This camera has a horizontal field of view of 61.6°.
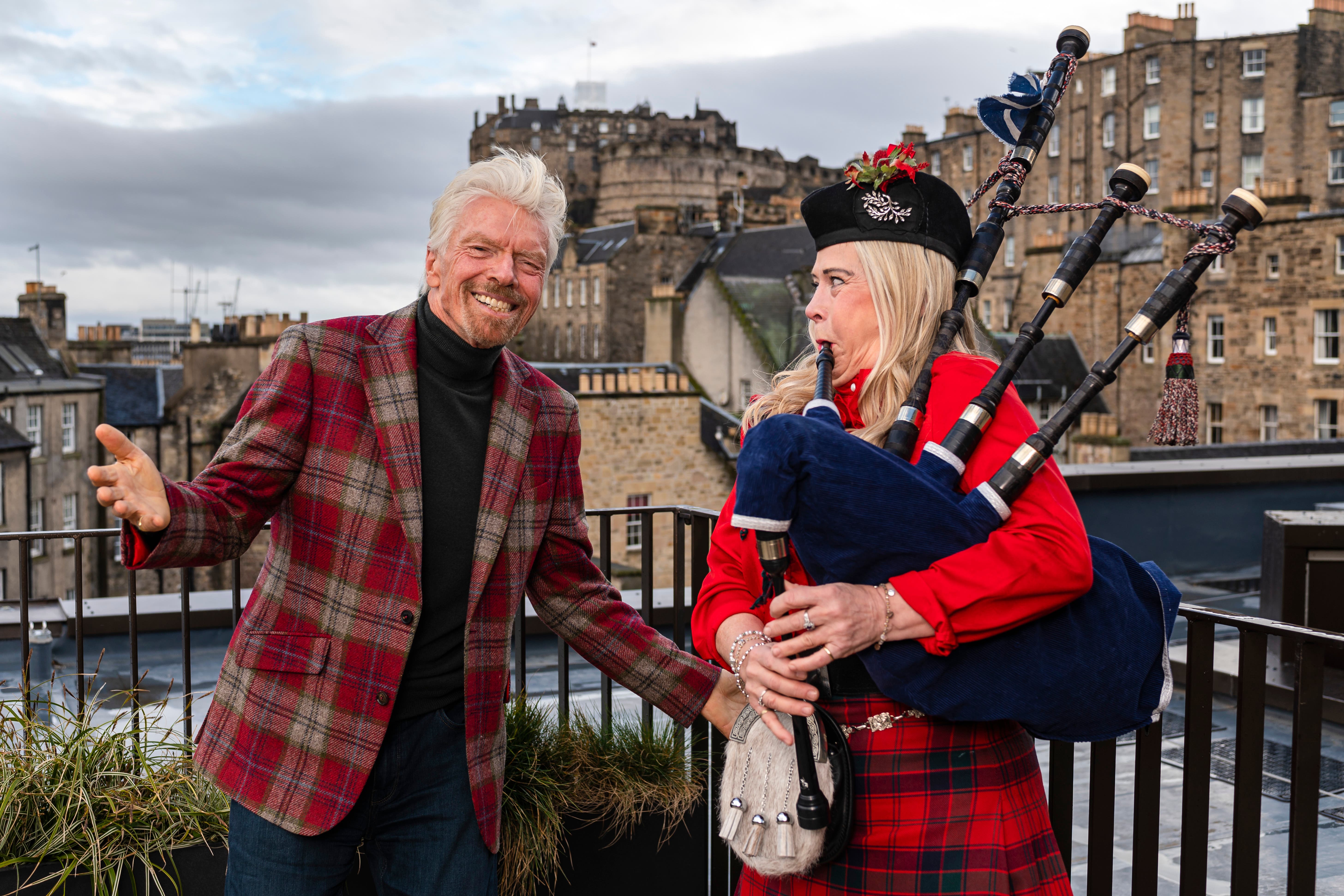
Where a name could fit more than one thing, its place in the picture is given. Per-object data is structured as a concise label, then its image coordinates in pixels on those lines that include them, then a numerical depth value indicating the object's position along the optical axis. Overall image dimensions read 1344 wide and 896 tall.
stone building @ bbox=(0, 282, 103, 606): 26.59
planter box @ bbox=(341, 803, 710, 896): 3.24
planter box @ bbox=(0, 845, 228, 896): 2.93
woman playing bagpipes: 1.68
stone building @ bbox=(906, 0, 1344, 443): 33.31
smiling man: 2.23
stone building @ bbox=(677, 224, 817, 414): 39.97
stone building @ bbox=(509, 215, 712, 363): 53.41
